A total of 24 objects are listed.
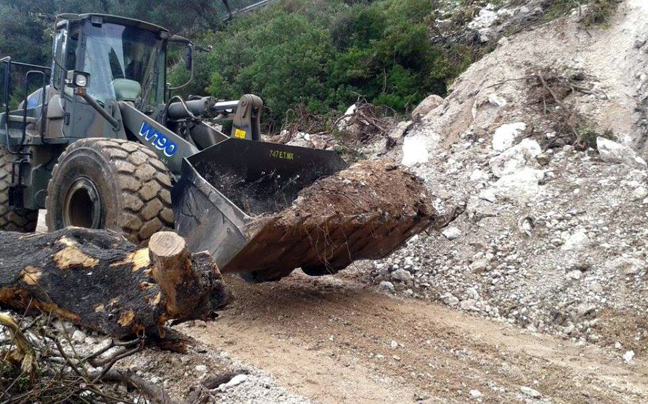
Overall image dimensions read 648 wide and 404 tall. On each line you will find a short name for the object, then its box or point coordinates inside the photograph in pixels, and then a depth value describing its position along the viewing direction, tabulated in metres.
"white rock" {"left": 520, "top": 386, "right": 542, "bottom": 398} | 4.28
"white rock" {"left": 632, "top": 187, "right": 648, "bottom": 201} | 7.02
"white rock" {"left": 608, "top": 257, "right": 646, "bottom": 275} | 6.23
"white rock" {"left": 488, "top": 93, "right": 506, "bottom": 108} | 9.57
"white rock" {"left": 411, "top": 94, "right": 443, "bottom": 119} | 11.12
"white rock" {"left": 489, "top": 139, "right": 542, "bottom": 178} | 8.27
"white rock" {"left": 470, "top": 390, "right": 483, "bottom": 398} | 4.18
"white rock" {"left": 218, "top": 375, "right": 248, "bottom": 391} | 3.91
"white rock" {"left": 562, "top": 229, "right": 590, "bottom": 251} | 6.75
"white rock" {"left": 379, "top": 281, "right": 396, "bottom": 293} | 6.94
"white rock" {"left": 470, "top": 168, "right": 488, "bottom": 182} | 8.41
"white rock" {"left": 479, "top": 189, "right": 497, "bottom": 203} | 7.94
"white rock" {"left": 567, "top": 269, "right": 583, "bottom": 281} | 6.37
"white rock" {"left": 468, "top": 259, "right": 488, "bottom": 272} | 6.91
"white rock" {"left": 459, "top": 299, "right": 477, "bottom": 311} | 6.41
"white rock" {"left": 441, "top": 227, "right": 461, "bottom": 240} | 7.53
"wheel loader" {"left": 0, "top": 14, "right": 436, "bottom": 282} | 5.42
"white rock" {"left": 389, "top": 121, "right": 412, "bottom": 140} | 10.72
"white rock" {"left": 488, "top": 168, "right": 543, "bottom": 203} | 7.79
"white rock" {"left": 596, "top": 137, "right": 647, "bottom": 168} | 7.67
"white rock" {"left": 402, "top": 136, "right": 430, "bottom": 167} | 9.64
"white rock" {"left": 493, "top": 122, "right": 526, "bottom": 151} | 8.78
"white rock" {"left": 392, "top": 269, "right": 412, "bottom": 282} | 7.04
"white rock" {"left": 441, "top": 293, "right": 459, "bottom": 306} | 6.56
